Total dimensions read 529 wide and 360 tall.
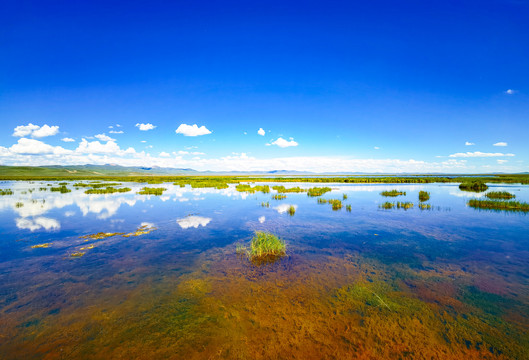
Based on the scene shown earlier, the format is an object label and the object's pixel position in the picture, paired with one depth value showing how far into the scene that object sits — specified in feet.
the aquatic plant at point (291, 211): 67.15
